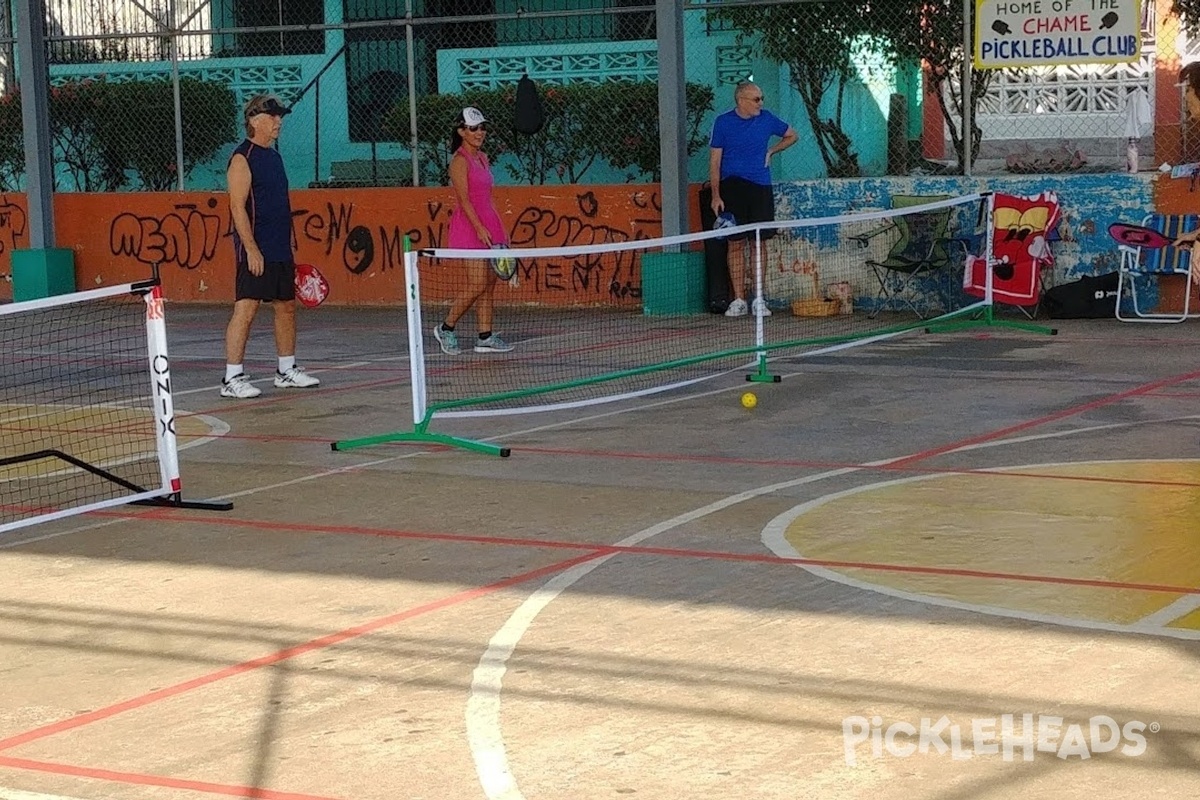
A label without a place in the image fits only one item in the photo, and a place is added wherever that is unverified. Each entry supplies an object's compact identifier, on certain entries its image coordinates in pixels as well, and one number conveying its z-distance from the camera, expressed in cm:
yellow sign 1623
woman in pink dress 1419
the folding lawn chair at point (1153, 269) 1588
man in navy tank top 1196
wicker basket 1744
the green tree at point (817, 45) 1844
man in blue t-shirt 1700
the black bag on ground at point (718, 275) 1752
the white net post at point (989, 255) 1507
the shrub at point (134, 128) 2194
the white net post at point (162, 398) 855
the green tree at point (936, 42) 1777
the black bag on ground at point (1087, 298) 1622
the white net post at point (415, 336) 987
